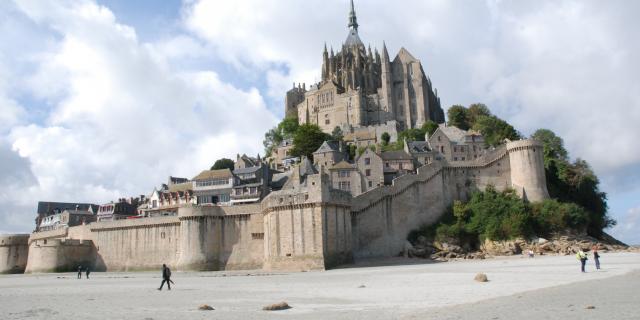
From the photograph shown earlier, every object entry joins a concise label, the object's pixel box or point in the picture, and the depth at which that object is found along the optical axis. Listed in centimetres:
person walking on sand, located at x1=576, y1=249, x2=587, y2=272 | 3173
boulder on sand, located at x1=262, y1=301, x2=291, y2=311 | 2023
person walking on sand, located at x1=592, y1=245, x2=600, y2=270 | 3379
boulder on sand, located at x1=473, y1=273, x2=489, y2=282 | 2889
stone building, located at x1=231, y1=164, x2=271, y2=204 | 6962
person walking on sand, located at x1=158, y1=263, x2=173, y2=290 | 2906
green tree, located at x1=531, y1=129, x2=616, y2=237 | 6431
